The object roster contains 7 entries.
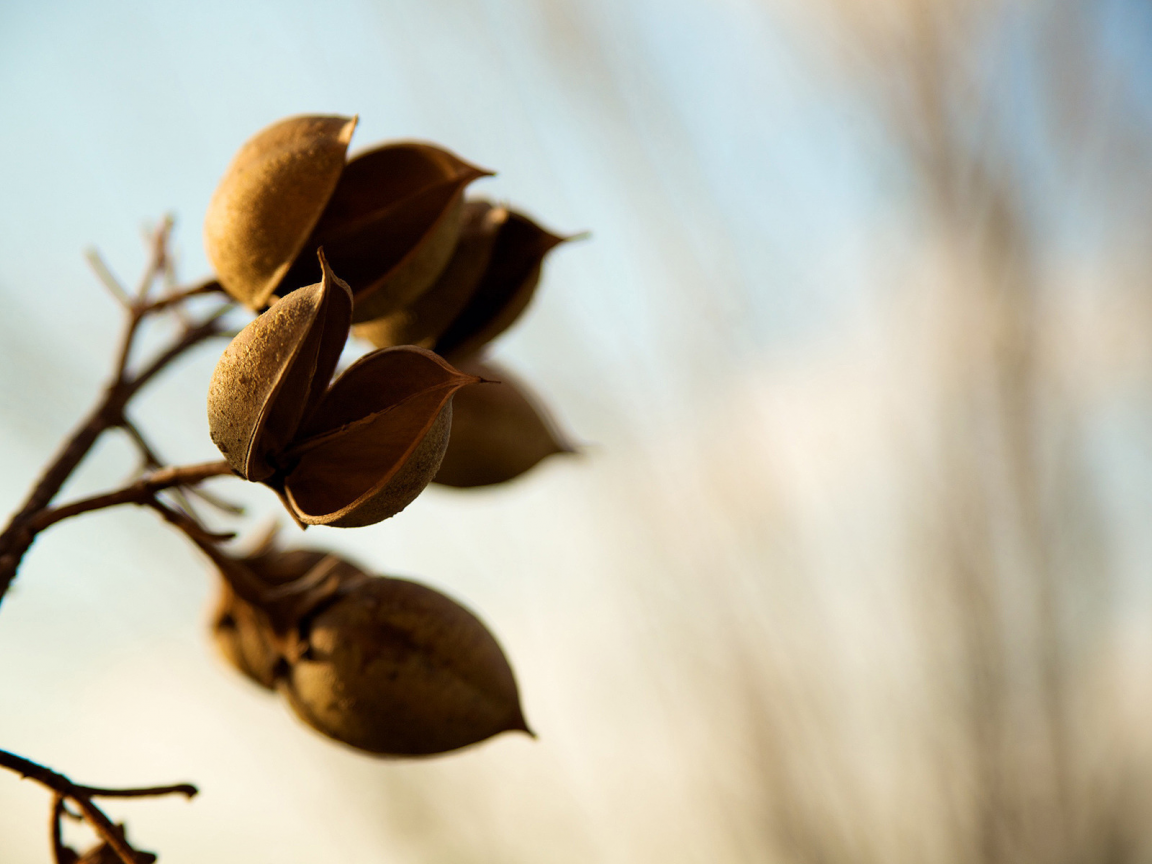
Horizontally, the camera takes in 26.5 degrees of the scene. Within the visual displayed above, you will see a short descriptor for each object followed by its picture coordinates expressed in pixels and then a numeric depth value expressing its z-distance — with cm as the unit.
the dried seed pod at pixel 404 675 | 33
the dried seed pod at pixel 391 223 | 33
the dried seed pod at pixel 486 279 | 34
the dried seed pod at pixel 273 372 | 29
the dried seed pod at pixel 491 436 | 36
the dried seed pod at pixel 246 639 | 34
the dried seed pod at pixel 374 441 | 29
